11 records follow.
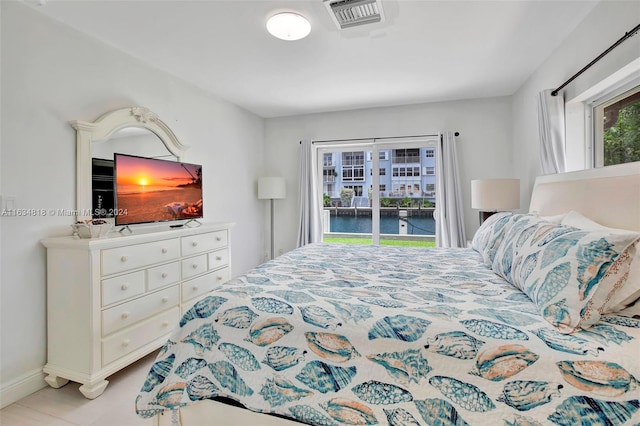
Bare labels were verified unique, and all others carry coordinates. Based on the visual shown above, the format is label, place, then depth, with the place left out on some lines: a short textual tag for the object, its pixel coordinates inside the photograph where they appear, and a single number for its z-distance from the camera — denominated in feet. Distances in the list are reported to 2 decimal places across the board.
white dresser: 6.61
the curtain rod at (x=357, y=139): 14.06
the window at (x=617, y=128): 6.59
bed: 3.30
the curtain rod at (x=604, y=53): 5.56
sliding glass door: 14.52
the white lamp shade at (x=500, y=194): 10.39
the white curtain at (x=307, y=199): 15.46
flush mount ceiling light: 7.18
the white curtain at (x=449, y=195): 13.35
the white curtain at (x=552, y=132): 8.36
